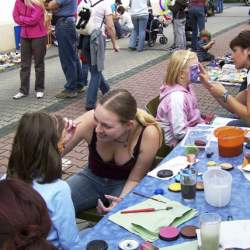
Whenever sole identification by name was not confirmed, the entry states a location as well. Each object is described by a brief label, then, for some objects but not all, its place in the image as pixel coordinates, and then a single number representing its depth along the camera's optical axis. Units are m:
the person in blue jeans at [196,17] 9.61
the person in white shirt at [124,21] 13.41
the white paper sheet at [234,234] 1.78
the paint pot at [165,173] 2.41
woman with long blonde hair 2.61
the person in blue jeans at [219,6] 20.44
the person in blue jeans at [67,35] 6.26
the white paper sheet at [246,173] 2.34
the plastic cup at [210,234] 1.72
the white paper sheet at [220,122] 3.22
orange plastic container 2.58
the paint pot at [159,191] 2.23
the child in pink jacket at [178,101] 3.37
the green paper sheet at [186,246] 1.79
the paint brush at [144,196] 2.19
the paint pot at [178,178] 2.35
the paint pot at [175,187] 2.24
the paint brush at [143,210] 2.07
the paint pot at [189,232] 1.86
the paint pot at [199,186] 2.24
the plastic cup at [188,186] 2.13
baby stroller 11.21
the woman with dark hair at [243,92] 3.26
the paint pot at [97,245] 1.82
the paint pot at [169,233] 1.85
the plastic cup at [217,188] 2.06
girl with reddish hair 1.28
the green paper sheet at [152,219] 1.92
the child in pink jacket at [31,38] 6.25
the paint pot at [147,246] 1.78
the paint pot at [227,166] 2.44
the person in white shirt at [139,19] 10.27
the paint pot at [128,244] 1.80
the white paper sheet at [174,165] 2.46
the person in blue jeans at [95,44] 5.84
